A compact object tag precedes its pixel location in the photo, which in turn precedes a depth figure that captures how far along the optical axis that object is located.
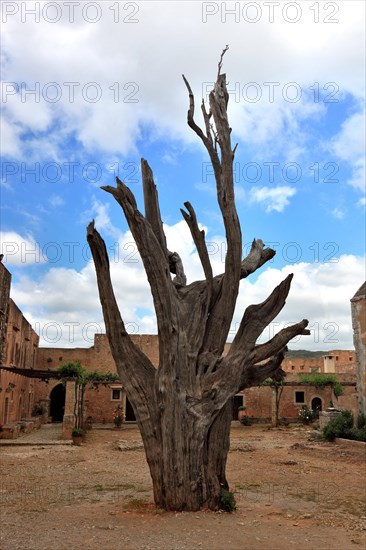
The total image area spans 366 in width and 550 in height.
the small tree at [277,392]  29.28
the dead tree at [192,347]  7.63
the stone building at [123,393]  32.41
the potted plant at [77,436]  19.81
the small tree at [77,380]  22.14
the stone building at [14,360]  18.26
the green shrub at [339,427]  19.20
